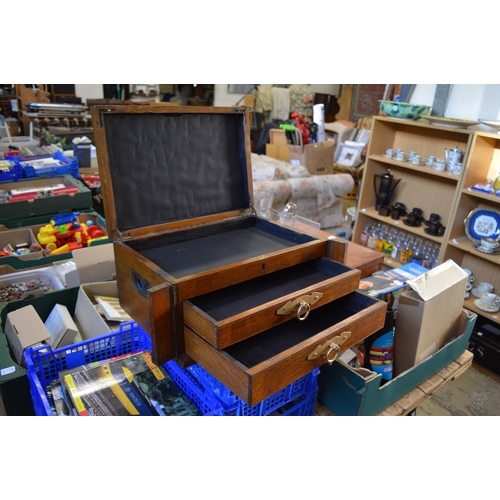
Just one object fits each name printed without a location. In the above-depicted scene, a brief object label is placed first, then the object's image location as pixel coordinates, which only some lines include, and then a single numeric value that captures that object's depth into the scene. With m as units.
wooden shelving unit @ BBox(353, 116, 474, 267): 2.68
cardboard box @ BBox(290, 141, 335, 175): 4.40
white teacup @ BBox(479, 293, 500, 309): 2.42
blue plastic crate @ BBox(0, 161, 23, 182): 2.82
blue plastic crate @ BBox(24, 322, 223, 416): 1.08
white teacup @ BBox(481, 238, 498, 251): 2.38
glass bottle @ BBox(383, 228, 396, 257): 3.13
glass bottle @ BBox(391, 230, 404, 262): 3.11
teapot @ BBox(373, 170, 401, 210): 3.02
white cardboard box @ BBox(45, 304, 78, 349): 1.41
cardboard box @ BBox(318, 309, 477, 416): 1.08
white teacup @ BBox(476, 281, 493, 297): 2.51
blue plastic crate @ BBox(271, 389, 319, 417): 1.13
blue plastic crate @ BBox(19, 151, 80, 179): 2.96
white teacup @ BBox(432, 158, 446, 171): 2.64
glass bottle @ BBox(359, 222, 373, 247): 3.27
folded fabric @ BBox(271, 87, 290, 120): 7.09
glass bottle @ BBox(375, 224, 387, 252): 3.16
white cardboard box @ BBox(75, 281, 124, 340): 1.43
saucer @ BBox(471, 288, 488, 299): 2.55
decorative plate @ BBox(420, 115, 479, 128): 2.42
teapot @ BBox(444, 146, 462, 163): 2.55
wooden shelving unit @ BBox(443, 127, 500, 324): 2.38
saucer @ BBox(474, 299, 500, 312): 2.41
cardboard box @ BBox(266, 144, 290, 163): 4.64
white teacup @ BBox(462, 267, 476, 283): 2.59
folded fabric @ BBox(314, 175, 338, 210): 4.05
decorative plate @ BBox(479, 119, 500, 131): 2.25
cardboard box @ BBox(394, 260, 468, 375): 1.24
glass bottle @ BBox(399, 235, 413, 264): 2.99
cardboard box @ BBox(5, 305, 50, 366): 1.28
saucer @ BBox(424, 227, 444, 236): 2.70
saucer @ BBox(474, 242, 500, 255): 2.39
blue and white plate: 2.45
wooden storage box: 0.85
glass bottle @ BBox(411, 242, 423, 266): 2.93
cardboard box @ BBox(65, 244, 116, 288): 1.72
